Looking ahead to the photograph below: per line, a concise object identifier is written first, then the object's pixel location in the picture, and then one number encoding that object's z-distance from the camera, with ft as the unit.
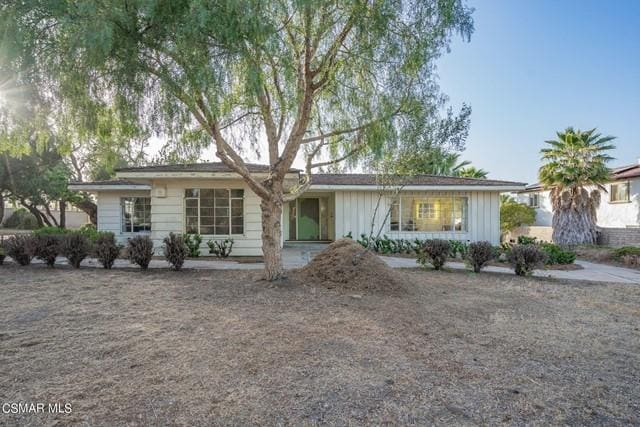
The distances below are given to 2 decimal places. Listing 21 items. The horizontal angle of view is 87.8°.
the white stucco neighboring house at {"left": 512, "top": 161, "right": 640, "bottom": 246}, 50.03
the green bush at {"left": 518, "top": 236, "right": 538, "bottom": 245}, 44.51
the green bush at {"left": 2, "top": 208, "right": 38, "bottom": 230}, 97.09
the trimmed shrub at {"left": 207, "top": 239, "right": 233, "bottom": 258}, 35.99
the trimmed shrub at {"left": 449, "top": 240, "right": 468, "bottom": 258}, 38.65
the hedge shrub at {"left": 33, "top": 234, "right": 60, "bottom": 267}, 27.99
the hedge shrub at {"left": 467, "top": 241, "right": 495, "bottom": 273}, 28.32
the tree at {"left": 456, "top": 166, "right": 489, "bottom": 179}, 78.18
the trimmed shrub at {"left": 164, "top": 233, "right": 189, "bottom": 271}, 27.04
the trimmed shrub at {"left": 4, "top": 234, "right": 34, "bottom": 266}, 28.32
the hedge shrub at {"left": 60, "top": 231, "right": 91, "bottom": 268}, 27.81
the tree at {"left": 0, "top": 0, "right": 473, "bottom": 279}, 14.98
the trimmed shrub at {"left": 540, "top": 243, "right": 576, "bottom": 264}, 34.32
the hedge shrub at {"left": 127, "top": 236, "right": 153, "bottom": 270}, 27.27
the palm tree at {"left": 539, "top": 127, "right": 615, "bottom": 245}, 49.83
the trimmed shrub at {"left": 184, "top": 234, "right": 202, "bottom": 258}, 34.78
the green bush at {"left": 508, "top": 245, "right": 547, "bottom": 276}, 27.12
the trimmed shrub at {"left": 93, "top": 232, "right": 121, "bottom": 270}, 27.71
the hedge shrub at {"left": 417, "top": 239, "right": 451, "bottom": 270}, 29.22
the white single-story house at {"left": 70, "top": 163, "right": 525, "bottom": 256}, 44.60
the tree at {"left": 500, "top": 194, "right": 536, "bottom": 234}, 62.69
